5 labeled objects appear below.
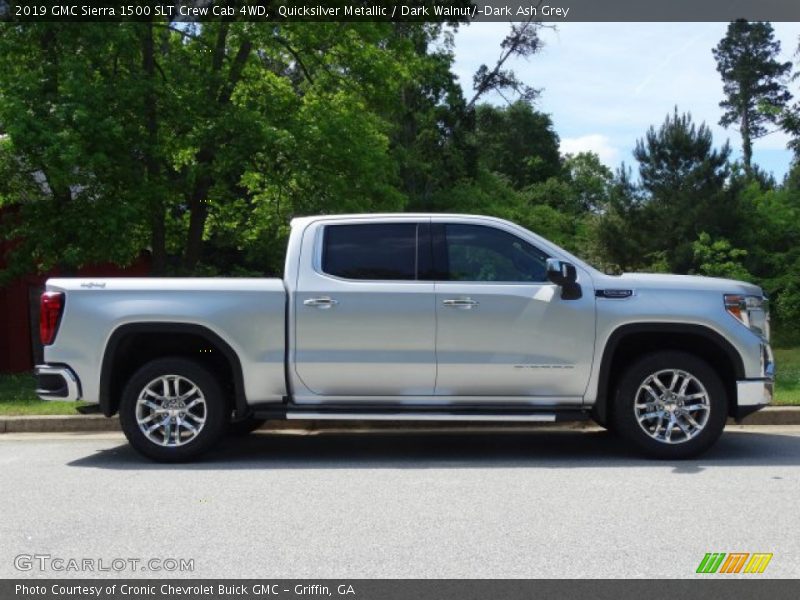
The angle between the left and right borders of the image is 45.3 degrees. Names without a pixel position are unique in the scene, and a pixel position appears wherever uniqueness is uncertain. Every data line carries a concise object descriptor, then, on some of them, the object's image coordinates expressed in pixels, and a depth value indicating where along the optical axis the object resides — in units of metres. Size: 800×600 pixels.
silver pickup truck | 7.79
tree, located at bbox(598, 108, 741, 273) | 36.00
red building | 18.83
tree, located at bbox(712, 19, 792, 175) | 61.38
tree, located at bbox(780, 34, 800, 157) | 27.56
